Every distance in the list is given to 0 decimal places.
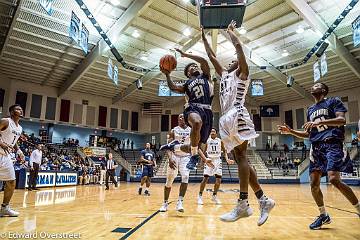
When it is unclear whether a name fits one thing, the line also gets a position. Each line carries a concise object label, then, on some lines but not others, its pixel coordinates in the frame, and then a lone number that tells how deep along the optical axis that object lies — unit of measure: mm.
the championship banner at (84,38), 11755
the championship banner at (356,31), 11648
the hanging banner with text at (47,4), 8609
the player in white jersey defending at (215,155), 7493
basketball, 4535
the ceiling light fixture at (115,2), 14035
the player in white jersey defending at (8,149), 4398
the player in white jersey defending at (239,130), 3211
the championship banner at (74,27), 10770
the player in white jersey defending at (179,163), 5493
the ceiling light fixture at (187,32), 16678
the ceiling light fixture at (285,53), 18781
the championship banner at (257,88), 19766
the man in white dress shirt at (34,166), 11579
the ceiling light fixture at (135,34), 16859
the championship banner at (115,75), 16578
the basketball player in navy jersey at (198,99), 4320
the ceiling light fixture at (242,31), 16562
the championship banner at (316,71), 15766
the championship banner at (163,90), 19531
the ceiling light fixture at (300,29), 15656
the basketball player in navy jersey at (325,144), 3549
